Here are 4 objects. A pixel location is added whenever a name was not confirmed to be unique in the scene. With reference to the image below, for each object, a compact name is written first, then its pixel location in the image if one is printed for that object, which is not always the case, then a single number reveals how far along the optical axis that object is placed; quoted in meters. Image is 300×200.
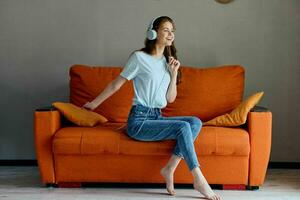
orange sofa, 3.10
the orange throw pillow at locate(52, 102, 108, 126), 3.33
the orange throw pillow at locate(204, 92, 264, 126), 3.21
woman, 3.03
